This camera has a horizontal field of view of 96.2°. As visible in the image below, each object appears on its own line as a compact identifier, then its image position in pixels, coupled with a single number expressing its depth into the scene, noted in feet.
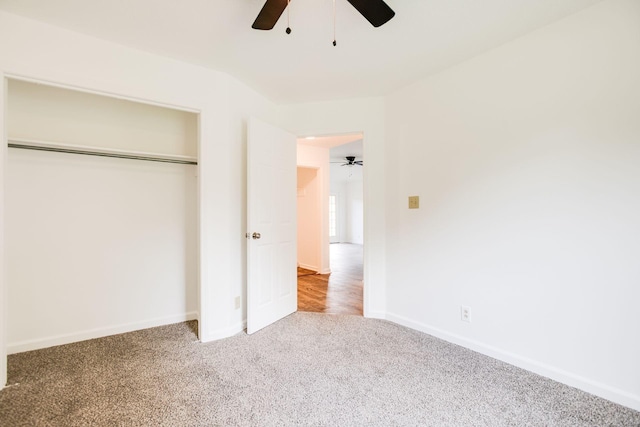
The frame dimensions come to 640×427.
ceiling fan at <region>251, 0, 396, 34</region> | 4.70
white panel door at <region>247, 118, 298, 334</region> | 8.74
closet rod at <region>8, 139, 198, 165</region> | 7.02
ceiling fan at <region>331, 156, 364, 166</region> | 24.25
